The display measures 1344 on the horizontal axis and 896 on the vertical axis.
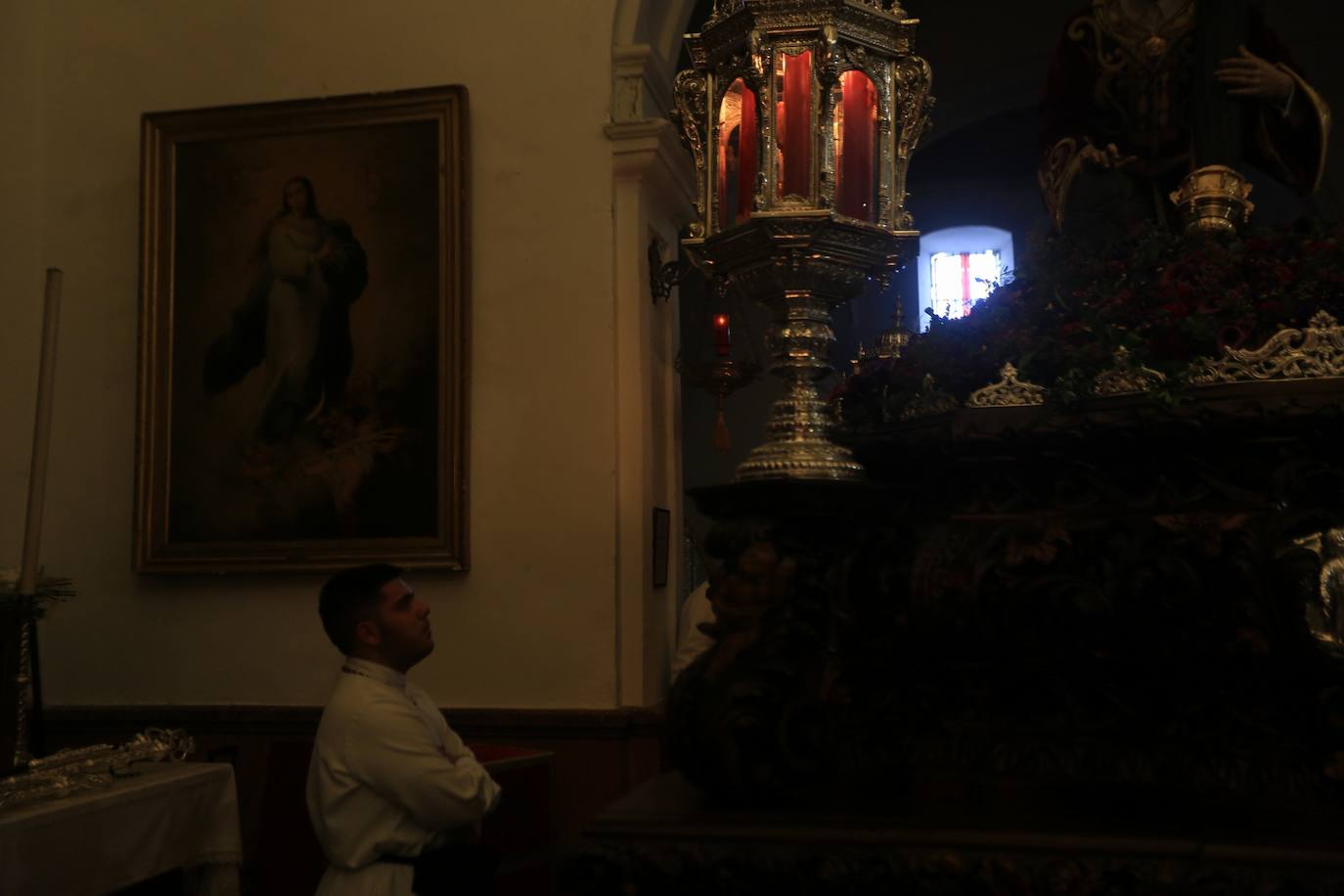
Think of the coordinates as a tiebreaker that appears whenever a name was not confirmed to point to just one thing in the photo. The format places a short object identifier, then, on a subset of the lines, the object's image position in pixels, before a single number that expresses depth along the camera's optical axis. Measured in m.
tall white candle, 4.03
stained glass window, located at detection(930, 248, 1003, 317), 14.39
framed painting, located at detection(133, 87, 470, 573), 5.93
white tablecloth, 3.76
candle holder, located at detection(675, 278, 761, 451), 6.38
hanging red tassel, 6.71
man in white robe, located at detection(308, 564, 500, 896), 3.50
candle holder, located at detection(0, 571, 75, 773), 3.99
